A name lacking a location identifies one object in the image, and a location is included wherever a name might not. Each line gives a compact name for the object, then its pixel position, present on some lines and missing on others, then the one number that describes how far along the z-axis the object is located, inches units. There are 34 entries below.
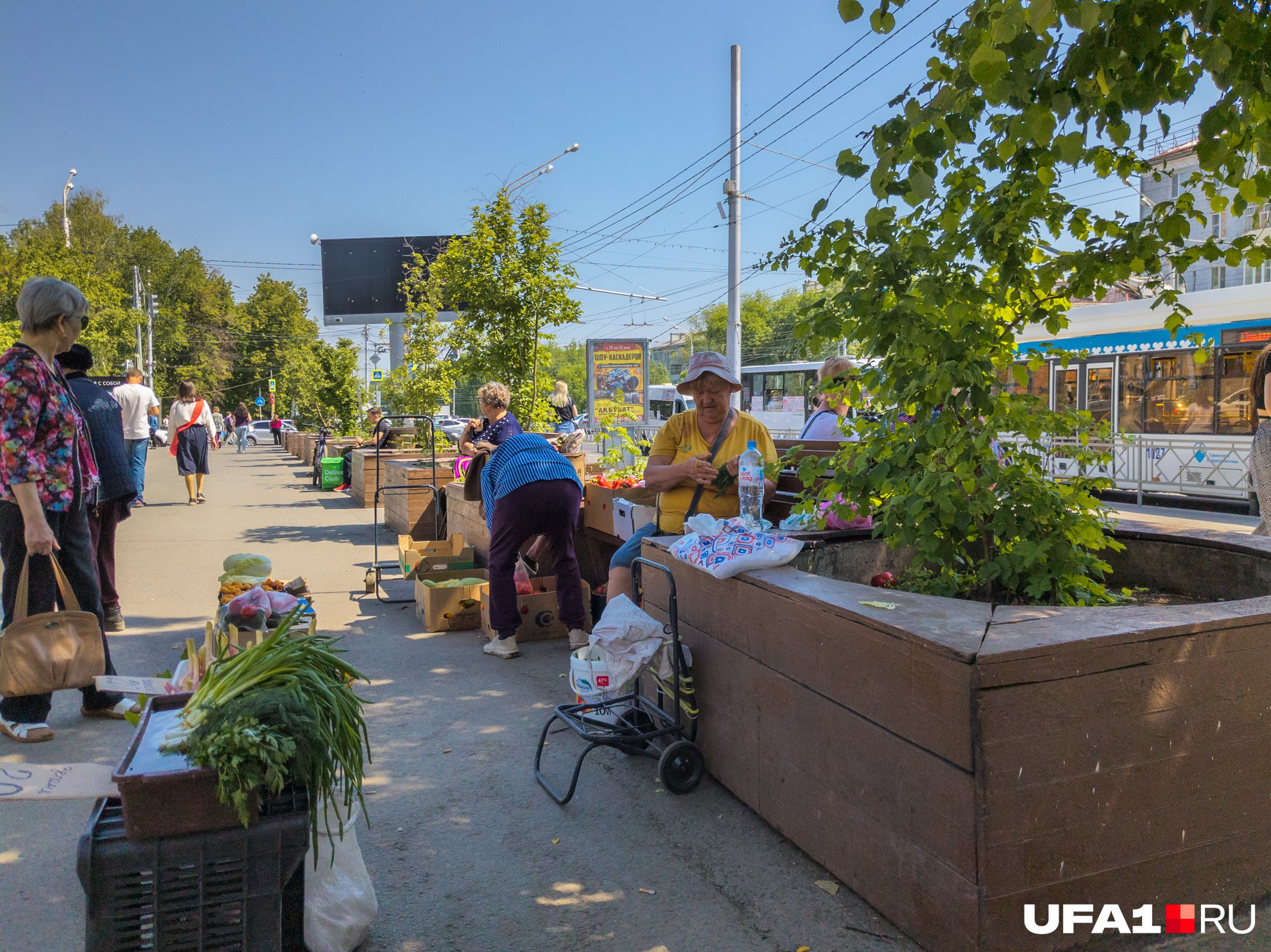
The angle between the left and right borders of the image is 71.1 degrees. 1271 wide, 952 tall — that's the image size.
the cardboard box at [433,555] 307.4
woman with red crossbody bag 616.7
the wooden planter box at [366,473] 594.2
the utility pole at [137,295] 1891.0
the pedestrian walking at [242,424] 1549.0
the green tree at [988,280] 108.8
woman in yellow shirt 191.8
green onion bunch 89.0
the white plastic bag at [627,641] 151.9
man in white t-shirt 485.4
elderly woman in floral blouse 163.3
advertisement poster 749.3
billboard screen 1573.6
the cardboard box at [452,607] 269.4
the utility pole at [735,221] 671.1
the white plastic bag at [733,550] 137.4
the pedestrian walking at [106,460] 235.6
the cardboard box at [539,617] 256.2
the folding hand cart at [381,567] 323.9
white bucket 152.8
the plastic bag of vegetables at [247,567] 249.8
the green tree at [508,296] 435.2
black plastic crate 80.8
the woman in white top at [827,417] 241.1
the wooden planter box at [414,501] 425.7
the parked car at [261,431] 1868.8
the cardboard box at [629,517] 232.7
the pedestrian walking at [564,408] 524.4
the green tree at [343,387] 991.0
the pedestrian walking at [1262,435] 208.5
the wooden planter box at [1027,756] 91.6
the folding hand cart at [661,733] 147.3
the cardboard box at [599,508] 267.1
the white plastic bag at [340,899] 102.3
